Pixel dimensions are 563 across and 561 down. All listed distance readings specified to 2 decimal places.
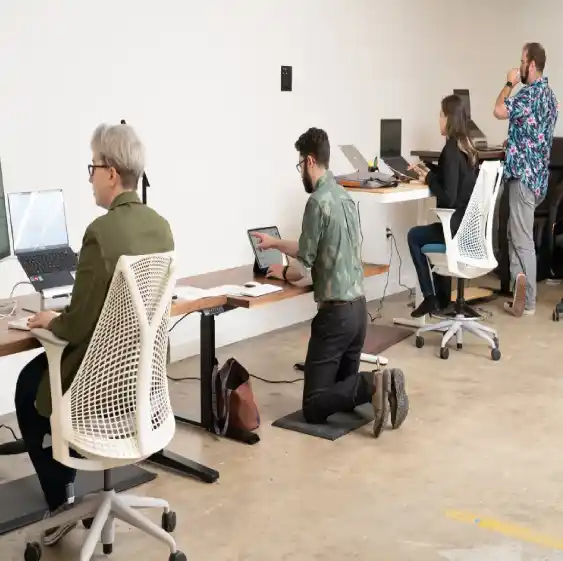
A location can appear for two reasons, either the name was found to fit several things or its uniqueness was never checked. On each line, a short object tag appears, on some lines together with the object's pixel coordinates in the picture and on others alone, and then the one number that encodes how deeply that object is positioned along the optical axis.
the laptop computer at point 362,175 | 5.31
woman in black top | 5.19
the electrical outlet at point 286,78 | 5.45
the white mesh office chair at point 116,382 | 2.47
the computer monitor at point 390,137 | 6.38
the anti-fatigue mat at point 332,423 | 3.88
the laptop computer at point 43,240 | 3.16
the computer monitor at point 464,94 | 6.75
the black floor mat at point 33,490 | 3.02
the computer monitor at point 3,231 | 3.17
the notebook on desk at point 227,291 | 3.49
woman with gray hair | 2.51
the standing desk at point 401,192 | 5.17
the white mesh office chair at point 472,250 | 5.02
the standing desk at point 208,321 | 3.41
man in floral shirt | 5.84
